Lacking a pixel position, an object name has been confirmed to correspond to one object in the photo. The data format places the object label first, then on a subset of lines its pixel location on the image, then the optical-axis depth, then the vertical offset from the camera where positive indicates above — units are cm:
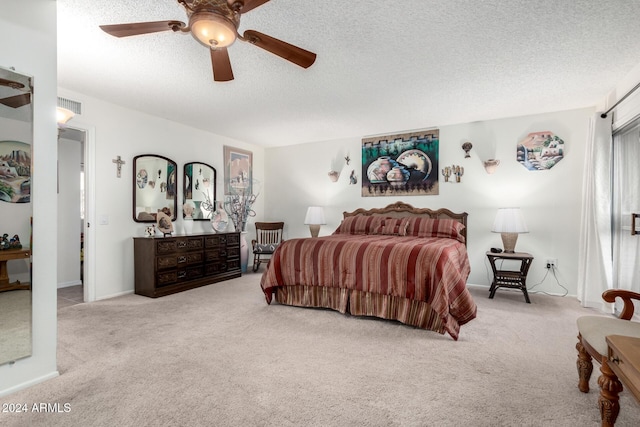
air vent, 356 +127
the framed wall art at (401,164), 509 +82
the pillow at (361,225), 493 -21
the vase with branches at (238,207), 581 +9
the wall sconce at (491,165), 457 +70
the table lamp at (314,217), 567 -10
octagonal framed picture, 429 +87
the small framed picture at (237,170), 584 +82
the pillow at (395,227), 470 -23
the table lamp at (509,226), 405 -19
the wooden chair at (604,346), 139 -69
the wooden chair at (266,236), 595 -50
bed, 280 -68
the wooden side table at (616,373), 114 -66
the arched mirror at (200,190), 508 +37
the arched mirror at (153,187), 440 +37
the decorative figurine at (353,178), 575 +63
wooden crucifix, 412 +67
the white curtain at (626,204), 322 +8
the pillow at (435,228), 442 -24
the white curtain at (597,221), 357 -11
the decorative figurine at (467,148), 480 +100
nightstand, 387 -80
